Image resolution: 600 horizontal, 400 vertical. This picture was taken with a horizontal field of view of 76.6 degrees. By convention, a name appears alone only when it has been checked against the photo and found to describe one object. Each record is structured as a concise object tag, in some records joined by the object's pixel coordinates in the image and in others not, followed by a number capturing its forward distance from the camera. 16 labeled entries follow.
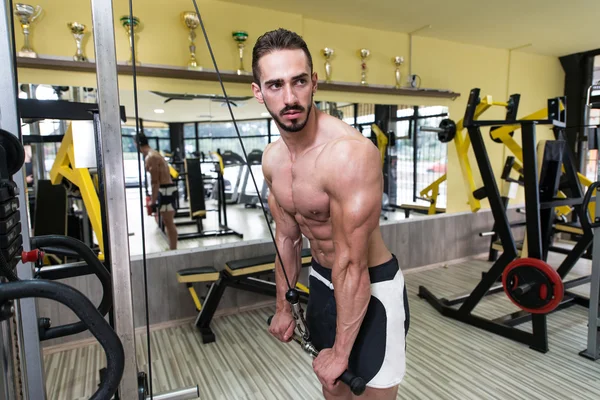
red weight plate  2.36
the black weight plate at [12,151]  0.76
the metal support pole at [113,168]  0.78
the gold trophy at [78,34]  2.66
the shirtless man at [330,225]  1.19
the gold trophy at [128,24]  2.78
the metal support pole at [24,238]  0.98
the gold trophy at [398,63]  4.01
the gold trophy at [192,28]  3.01
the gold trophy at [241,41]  3.18
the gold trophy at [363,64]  3.82
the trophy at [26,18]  2.48
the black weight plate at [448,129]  3.73
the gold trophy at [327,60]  3.61
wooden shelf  2.57
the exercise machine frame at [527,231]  2.55
